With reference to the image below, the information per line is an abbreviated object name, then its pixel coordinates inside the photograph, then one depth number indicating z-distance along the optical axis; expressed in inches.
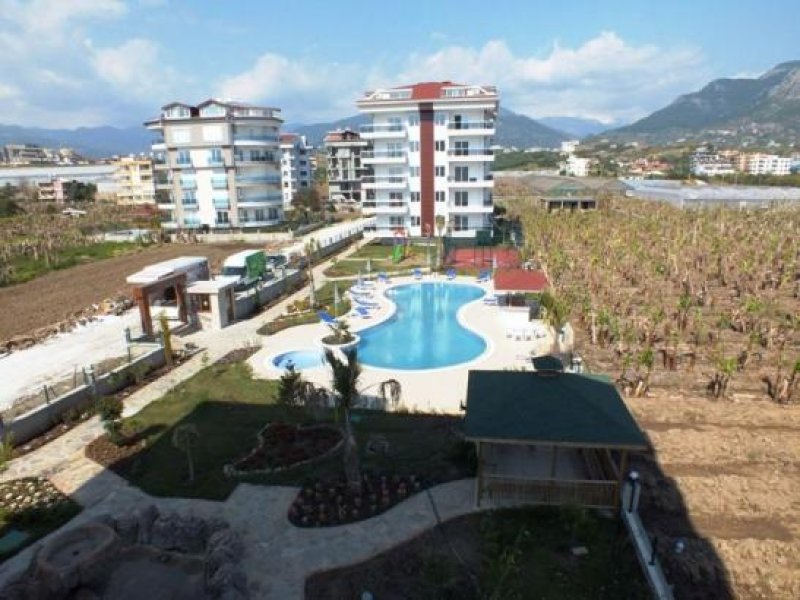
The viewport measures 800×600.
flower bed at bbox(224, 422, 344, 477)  581.3
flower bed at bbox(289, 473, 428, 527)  491.2
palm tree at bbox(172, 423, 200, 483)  557.3
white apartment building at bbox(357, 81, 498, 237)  1982.0
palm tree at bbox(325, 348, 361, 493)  522.0
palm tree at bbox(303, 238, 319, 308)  1282.7
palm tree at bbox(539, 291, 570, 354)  968.9
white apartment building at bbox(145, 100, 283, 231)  2388.0
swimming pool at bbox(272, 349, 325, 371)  933.8
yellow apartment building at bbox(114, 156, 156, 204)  4165.8
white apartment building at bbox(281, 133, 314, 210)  4042.8
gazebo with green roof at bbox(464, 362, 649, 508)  469.1
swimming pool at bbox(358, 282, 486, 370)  967.0
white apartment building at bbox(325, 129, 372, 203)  3779.5
